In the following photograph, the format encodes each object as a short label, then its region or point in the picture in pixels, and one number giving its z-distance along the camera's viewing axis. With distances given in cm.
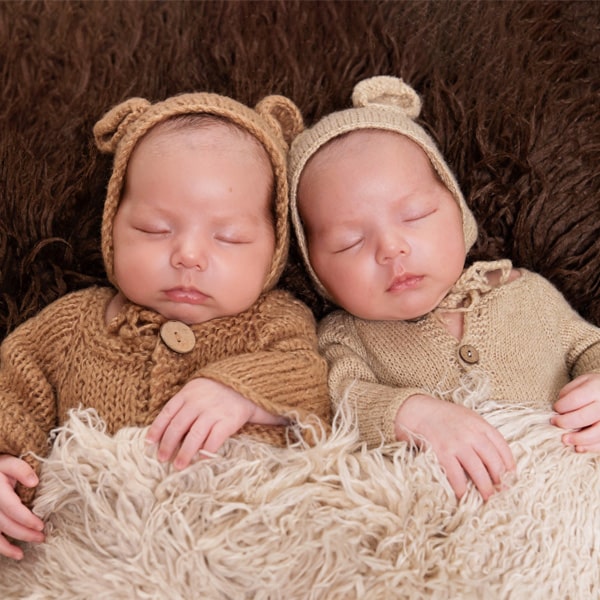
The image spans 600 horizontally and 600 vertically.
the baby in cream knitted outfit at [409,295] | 53
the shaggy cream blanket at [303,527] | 45
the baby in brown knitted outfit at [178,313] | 51
